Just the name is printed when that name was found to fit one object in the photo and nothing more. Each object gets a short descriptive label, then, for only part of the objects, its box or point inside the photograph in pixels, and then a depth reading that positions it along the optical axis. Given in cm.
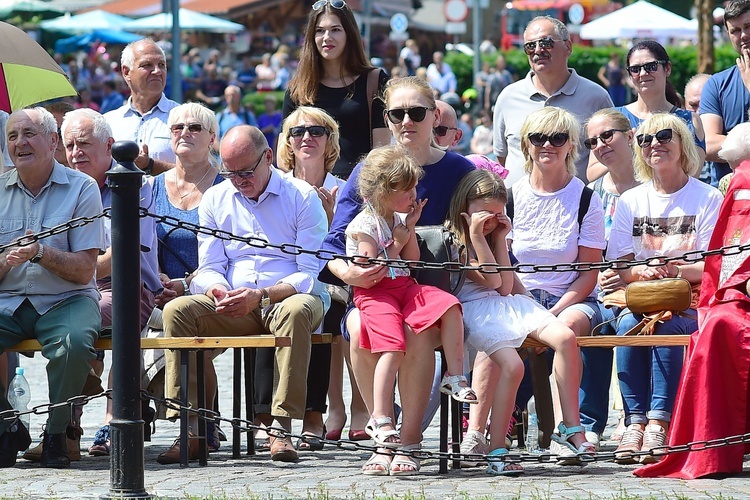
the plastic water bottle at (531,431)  1577
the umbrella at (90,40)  7031
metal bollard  1184
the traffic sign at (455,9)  6856
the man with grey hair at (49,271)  1418
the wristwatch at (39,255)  1412
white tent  6259
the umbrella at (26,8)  7206
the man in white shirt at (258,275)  1447
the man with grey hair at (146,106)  1803
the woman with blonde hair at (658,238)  1423
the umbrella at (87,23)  7125
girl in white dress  1373
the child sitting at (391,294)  1334
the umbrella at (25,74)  1727
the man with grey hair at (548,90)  1772
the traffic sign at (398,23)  7687
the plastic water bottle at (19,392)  1658
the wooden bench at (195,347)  1398
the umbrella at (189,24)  6874
